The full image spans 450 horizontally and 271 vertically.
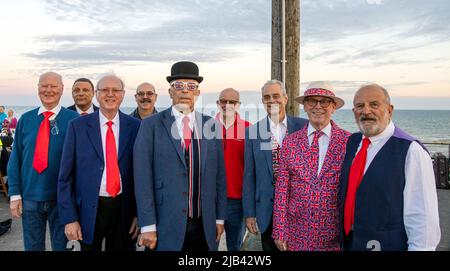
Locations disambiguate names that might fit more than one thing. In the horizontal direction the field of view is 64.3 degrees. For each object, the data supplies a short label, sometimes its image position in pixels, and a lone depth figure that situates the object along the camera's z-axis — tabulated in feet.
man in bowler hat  9.02
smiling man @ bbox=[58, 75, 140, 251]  9.60
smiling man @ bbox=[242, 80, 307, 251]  10.16
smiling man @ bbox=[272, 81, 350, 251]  8.76
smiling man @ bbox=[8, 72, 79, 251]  10.50
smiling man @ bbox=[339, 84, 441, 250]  7.14
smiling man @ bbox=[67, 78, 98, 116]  13.94
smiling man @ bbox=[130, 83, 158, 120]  15.34
